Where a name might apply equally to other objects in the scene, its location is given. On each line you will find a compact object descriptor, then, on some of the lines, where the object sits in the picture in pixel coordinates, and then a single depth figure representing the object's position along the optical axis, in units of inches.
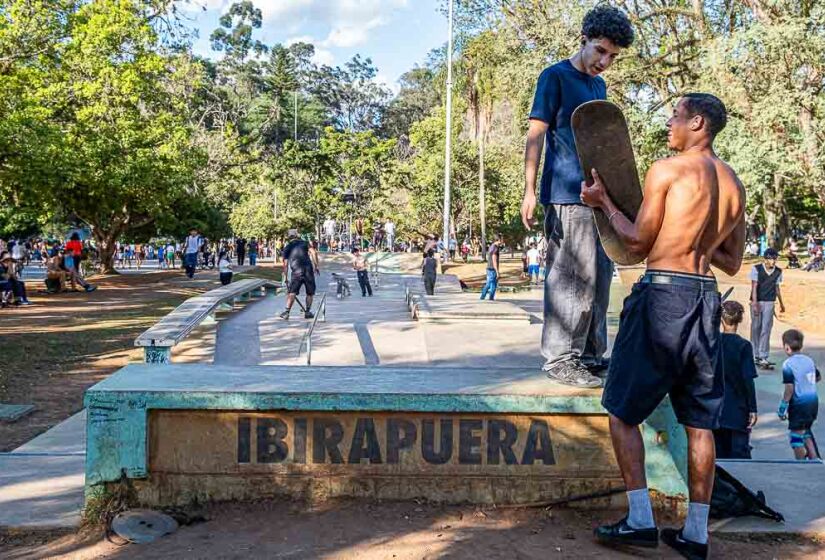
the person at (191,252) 1153.6
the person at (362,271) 880.9
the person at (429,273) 857.5
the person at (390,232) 1751.5
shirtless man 134.0
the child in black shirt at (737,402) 227.0
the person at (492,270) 840.9
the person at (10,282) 769.6
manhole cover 148.8
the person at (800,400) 277.9
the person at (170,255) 1677.0
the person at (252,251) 1706.4
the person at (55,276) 935.0
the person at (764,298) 510.3
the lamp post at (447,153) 1393.9
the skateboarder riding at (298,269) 582.6
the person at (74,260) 954.7
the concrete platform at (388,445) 158.9
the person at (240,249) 1608.0
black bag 157.8
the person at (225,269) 944.3
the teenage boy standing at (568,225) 171.9
